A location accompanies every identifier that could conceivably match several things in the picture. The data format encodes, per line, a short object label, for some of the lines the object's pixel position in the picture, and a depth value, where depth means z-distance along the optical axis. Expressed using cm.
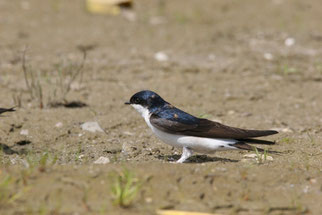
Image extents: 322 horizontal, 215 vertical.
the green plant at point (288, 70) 1367
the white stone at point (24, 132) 1028
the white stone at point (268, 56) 1543
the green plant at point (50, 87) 1175
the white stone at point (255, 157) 865
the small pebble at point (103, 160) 827
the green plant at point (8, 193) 602
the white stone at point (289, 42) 1658
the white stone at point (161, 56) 1516
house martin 828
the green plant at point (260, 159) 796
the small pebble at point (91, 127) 1052
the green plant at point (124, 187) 603
